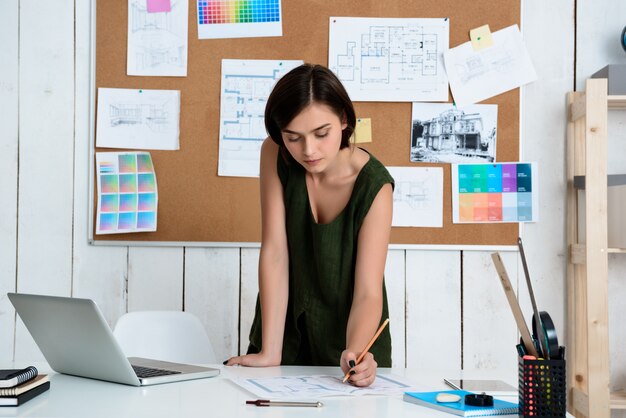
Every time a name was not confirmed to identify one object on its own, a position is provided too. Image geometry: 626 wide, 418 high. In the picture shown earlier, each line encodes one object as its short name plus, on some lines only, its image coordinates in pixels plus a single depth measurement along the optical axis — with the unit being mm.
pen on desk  1290
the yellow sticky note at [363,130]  2771
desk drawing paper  1389
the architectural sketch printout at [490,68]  2760
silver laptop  1420
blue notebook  1243
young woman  1781
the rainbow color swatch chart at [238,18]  2779
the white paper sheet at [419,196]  2754
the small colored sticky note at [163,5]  2799
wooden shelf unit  2496
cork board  2758
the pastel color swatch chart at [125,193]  2773
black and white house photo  2756
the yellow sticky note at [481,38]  2762
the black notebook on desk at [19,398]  1296
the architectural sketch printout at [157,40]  2795
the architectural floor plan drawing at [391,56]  2768
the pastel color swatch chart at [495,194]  2746
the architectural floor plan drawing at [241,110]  2783
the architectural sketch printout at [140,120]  2793
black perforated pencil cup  1206
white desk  1236
